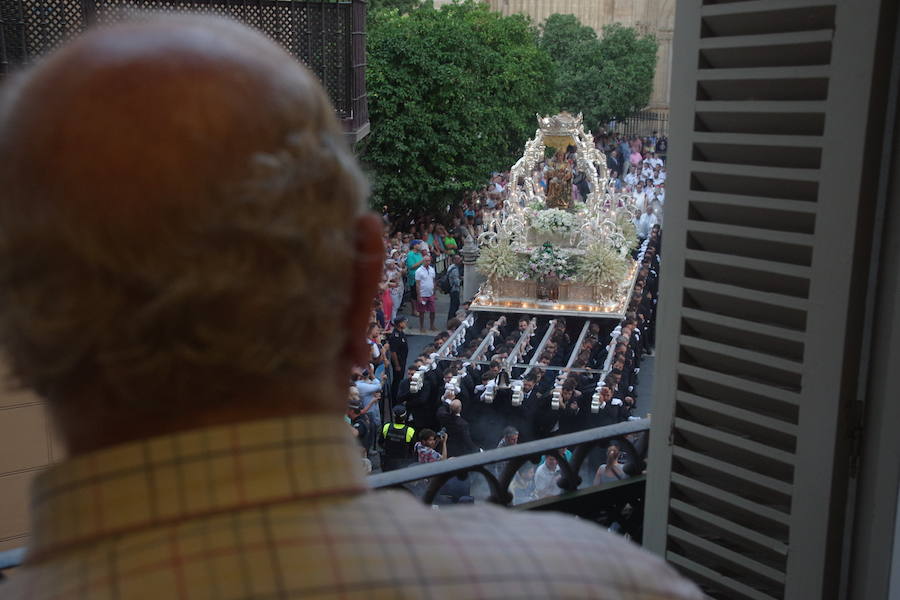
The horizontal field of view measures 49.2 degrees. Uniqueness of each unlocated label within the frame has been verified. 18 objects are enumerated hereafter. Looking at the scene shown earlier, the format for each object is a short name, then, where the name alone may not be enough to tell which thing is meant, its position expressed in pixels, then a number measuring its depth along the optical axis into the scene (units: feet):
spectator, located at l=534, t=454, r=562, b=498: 13.17
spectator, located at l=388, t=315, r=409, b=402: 39.42
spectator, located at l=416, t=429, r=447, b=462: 26.43
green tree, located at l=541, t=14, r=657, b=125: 146.61
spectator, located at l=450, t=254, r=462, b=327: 56.08
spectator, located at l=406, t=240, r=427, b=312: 52.42
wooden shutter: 6.42
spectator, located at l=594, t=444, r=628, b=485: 11.87
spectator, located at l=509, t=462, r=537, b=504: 13.12
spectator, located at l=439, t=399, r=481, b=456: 30.99
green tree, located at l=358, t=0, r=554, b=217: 74.79
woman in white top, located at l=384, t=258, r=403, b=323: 49.39
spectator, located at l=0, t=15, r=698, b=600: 2.29
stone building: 184.24
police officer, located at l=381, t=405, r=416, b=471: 29.19
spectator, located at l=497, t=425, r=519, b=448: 28.07
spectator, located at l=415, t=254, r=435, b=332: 50.80
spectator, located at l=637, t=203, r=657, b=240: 71.82
